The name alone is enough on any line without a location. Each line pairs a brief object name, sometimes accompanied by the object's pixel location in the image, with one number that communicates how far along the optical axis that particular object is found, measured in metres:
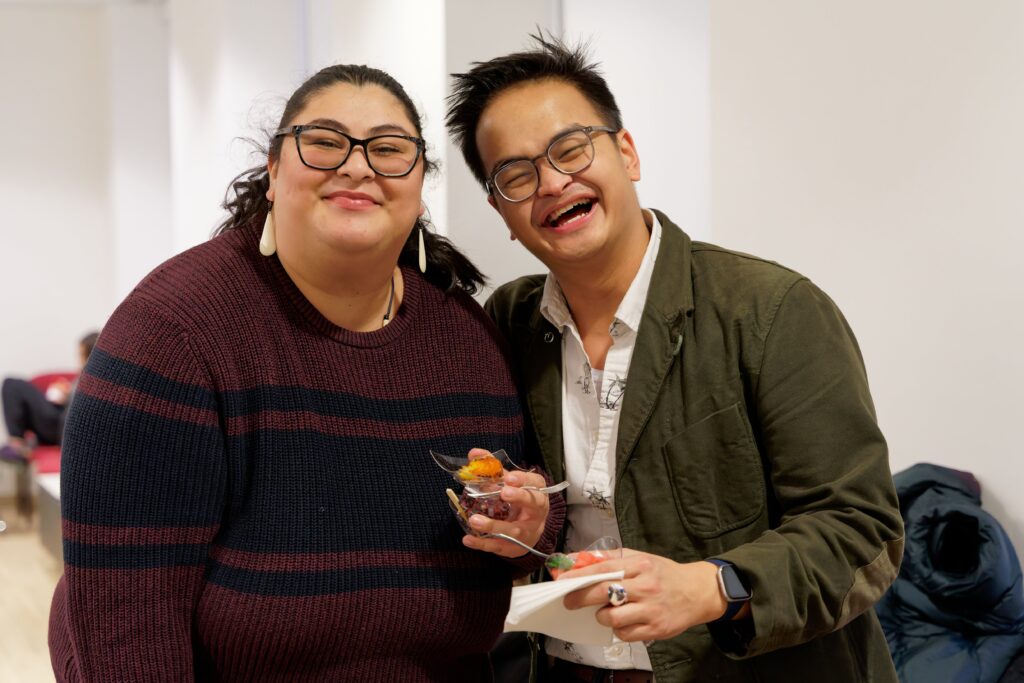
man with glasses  1.57
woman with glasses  1.55
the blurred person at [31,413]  7.54
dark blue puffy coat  2.75
